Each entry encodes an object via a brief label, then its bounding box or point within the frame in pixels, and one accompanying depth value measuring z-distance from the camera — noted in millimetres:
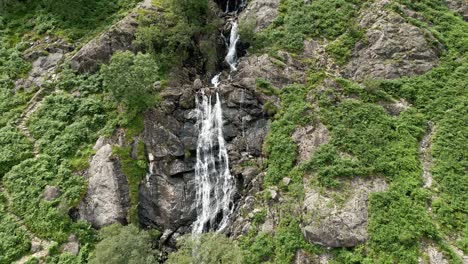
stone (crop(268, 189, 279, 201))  23844
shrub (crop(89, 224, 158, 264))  19297
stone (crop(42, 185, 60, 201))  24375
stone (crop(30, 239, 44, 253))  22469
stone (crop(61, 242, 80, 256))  22309
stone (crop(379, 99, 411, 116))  27281
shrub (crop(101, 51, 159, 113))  26391
